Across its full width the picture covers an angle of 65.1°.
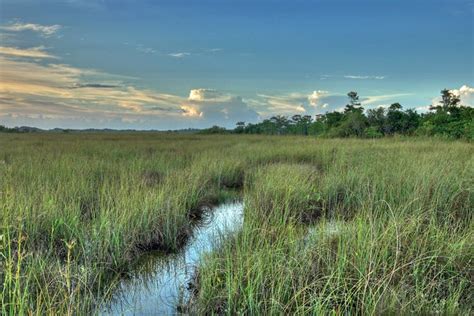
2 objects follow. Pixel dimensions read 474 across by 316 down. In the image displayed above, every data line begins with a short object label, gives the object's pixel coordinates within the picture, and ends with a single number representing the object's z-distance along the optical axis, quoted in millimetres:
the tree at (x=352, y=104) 45969
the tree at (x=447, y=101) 35138
